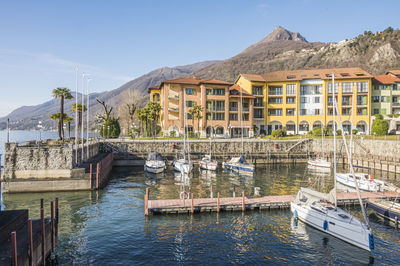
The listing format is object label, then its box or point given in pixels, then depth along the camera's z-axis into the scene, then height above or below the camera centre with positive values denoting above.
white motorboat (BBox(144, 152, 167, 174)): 47.70 -5.80
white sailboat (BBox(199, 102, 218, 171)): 50.62 -6.06
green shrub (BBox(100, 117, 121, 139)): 72.75 +0.90
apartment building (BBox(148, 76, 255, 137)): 77.81 +8.17
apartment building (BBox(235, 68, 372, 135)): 82.50 +11.14
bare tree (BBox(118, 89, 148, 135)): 109.06 +10.77
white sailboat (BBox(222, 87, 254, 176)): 46.78 -6.18
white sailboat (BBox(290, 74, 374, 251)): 18.56 -6.72
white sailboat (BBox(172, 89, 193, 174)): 46.50 -5.90
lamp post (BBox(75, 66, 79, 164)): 38.17 -3.05
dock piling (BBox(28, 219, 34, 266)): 13.20 -5.50
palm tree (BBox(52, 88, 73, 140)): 61.13 +9.03
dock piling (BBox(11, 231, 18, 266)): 11.58 -5.07
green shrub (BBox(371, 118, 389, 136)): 66.56 +1.23
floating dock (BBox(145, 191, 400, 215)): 24.89 -6.95
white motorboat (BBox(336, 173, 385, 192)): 33.20 -6.48
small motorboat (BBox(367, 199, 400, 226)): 23.11 -6.86
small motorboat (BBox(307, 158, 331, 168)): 55.37 -6.41
